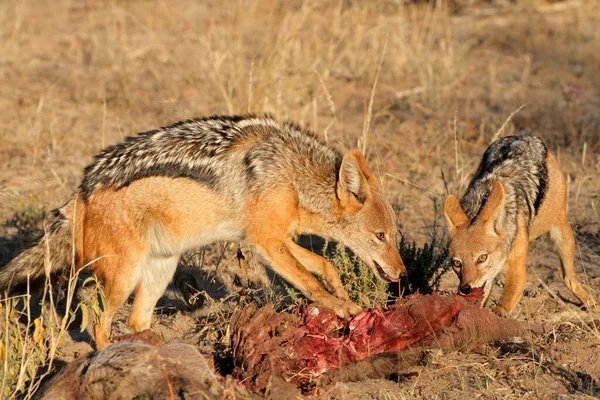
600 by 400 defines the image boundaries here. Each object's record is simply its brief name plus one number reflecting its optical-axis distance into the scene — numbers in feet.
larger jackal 37.76
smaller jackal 39.58
